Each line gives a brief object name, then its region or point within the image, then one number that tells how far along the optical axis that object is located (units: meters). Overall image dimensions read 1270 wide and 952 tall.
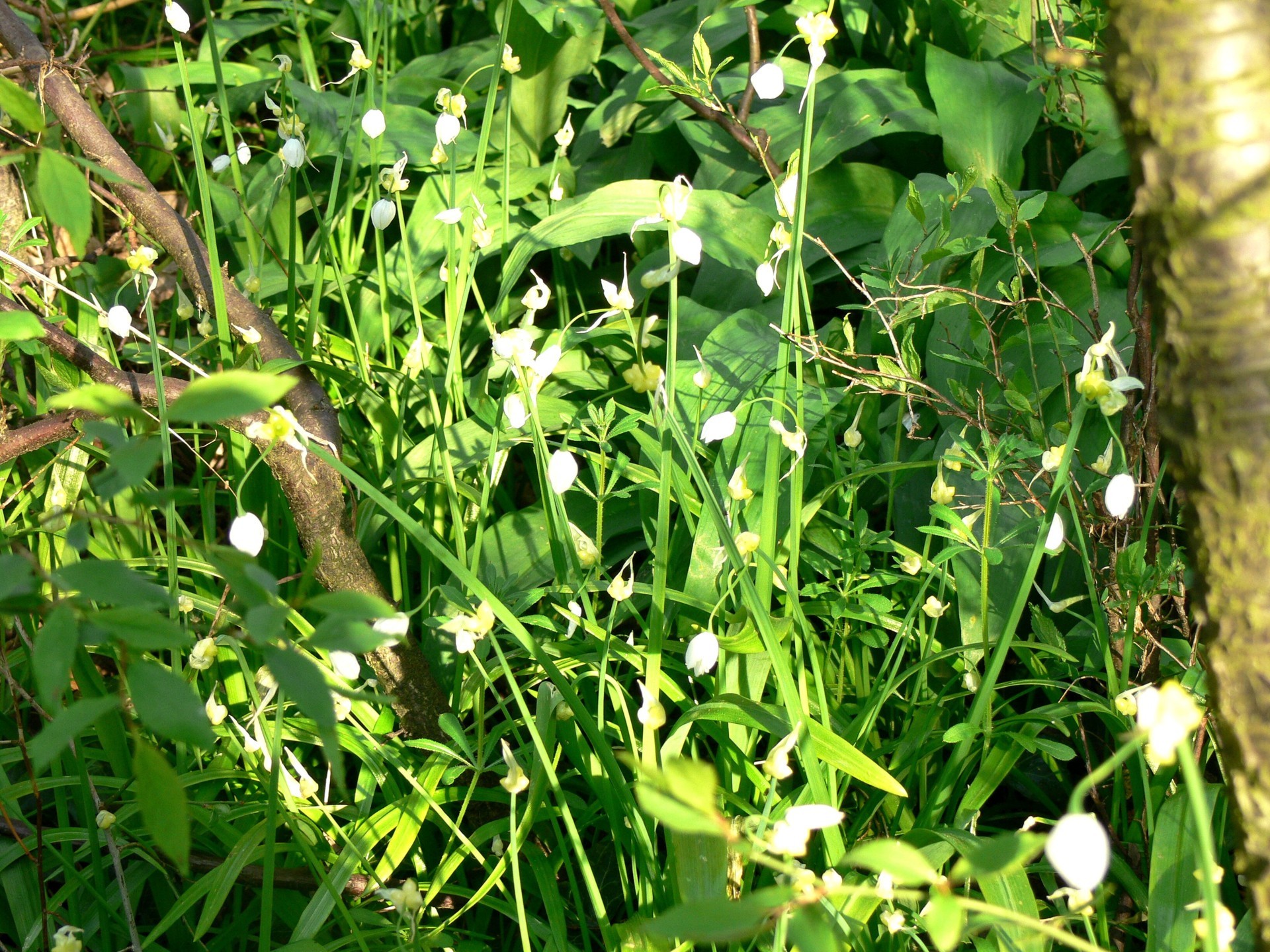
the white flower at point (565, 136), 1.31
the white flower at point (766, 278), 0.89
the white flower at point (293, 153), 1.21
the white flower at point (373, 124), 1.20
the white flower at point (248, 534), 0.78
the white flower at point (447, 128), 1.09
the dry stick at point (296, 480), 0.95
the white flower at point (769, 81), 0.97
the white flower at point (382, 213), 1.20
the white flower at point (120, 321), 1.00
